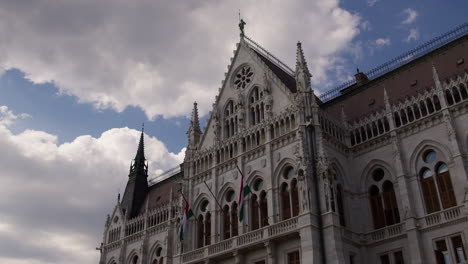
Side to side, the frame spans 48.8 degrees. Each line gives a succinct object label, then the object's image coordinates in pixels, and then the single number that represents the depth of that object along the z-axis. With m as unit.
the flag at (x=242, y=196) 34.94
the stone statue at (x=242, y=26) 45.83
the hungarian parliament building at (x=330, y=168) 31.31
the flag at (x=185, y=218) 38.44
